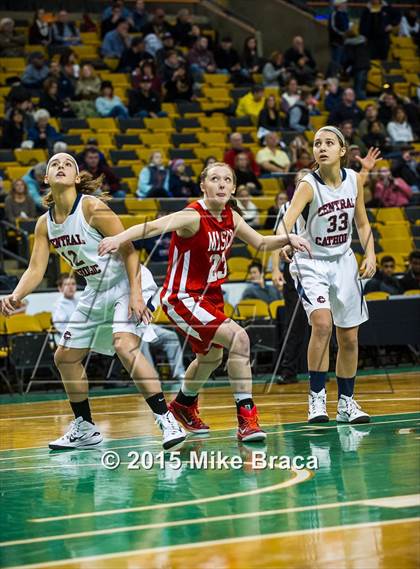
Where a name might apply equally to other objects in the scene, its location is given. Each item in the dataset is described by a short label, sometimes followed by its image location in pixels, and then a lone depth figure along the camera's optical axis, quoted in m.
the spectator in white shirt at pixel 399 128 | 21.44
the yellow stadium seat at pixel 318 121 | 21.94
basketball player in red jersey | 8.09
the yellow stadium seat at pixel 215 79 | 22.88
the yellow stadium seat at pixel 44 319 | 14.78
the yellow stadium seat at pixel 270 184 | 18.81
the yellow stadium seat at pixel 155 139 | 20.03
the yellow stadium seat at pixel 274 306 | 15.57
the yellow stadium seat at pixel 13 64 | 21.15
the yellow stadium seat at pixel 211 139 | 20.54
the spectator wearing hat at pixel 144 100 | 20.77
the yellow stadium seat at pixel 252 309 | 15.49
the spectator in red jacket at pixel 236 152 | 18.78
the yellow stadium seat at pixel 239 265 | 16.28
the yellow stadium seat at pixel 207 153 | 19.80
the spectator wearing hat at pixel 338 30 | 24.42
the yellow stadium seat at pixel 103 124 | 20.00
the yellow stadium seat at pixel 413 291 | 16.56
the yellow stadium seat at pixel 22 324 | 14.65
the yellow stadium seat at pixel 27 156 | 18.16
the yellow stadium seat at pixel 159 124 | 20.62
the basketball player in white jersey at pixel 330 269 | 9.05
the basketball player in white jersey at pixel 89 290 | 7.91
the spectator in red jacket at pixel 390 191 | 18.64
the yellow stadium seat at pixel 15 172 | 17.44
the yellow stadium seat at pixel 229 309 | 15.26
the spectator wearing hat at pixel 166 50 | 22.00
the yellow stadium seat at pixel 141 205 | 16.28
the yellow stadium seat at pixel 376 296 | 15.88
